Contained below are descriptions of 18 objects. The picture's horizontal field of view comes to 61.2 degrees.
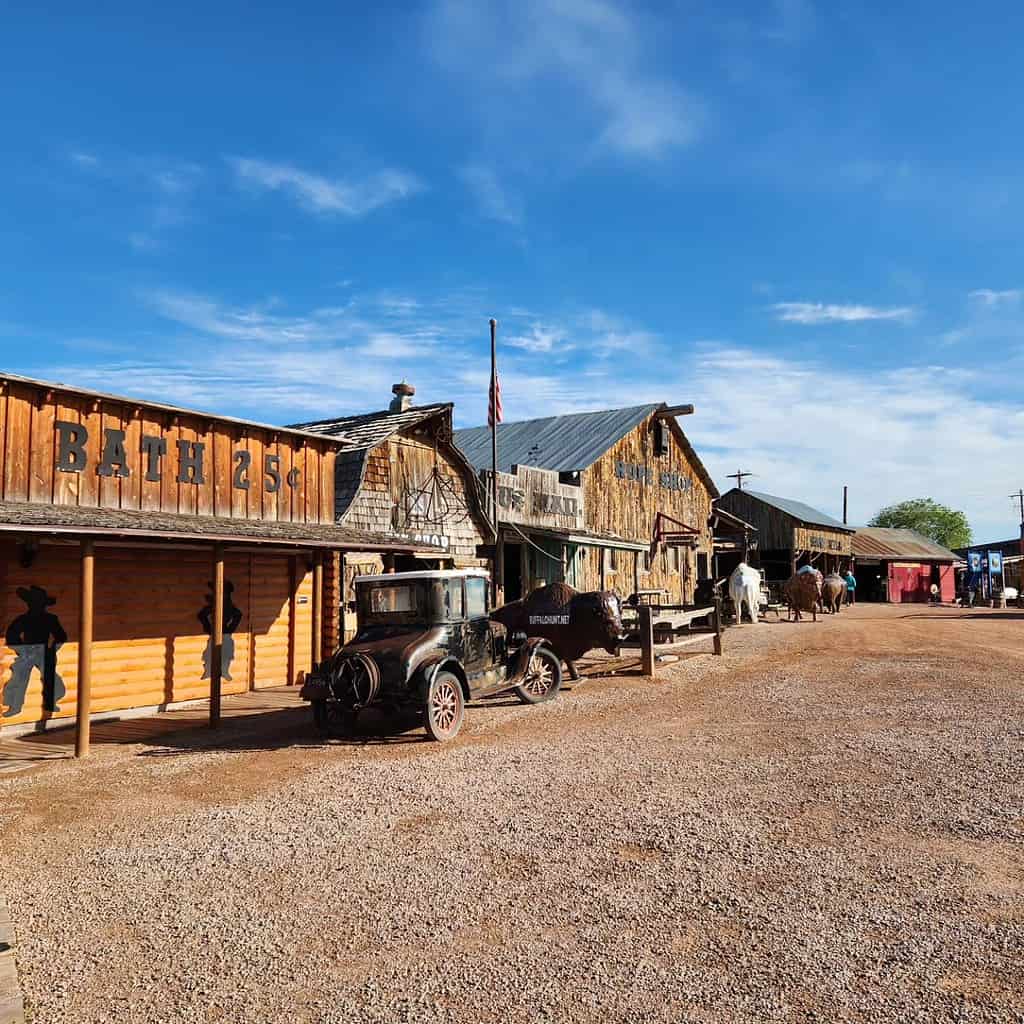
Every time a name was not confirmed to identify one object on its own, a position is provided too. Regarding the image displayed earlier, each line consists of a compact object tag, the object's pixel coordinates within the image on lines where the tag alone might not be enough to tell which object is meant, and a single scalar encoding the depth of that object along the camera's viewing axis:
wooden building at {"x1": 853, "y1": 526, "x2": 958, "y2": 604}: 59.72
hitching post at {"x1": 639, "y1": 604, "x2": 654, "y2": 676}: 16.50
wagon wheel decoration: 17.70
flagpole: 20.08
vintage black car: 10.22
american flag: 21.28
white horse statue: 32.53
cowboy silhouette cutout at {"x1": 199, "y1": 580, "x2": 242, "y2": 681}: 14.20
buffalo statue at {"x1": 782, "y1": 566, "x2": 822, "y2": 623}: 34.34
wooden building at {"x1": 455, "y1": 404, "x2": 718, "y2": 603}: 22.28
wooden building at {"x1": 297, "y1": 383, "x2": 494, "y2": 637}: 16.36
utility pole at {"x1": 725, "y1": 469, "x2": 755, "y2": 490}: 54.19
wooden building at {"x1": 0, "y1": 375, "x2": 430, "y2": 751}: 11.26
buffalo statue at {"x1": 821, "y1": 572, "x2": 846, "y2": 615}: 41.69
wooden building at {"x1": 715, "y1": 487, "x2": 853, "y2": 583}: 49.16
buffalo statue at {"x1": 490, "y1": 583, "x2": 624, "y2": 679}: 14.95
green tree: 113.50
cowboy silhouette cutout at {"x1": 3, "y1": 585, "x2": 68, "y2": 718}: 11.42
